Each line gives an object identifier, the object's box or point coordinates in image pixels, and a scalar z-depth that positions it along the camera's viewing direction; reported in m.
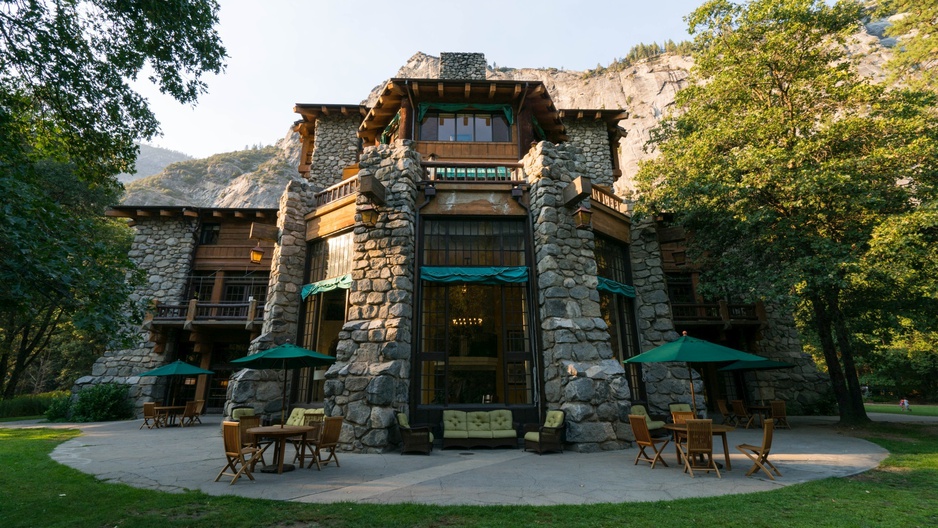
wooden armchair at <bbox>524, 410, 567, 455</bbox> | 8.96
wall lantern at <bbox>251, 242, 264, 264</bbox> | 13.57
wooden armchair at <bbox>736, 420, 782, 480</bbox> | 6.55
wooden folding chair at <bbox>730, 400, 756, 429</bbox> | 14.29
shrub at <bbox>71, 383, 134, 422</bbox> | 15.91
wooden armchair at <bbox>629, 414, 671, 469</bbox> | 7.39
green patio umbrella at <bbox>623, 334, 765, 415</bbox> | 7.63
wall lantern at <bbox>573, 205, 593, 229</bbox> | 11.05
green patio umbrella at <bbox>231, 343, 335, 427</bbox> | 8.38
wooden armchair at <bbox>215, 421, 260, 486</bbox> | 6.35
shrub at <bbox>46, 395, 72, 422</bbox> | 16.14
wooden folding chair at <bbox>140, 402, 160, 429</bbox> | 13.90
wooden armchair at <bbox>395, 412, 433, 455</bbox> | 8.91
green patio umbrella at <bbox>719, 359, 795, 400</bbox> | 12.15
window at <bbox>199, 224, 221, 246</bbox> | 19.52
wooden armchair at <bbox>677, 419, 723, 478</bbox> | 6.85
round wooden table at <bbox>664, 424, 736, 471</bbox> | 7.01
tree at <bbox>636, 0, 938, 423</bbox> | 11.36
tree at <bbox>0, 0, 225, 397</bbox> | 4.50
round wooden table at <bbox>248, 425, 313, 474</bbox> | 6.91
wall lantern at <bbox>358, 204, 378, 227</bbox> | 10.93
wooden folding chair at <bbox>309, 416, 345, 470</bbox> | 7.52
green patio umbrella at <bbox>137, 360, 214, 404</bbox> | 14.16
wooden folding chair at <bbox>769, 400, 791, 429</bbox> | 12.98
